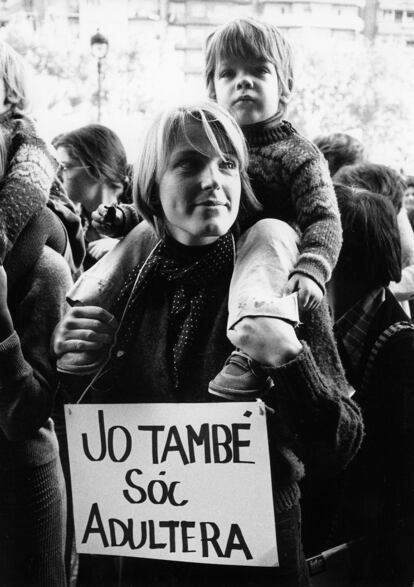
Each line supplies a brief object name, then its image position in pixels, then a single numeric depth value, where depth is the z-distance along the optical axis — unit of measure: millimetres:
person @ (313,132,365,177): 2508
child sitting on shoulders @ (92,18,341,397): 1102
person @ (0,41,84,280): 1286
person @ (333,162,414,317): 1798
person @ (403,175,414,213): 4066
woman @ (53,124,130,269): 2074
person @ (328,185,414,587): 1396
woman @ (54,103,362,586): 1146
